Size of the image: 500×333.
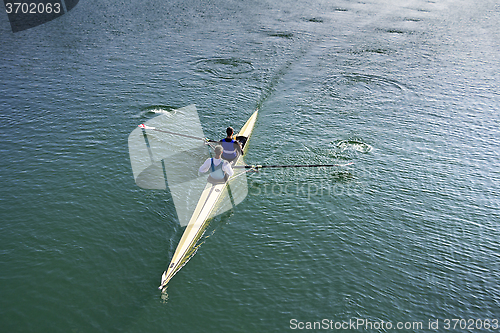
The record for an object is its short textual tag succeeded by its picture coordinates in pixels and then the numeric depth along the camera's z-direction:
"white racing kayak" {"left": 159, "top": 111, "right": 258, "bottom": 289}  13.83
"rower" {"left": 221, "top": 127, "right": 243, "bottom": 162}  18.88
